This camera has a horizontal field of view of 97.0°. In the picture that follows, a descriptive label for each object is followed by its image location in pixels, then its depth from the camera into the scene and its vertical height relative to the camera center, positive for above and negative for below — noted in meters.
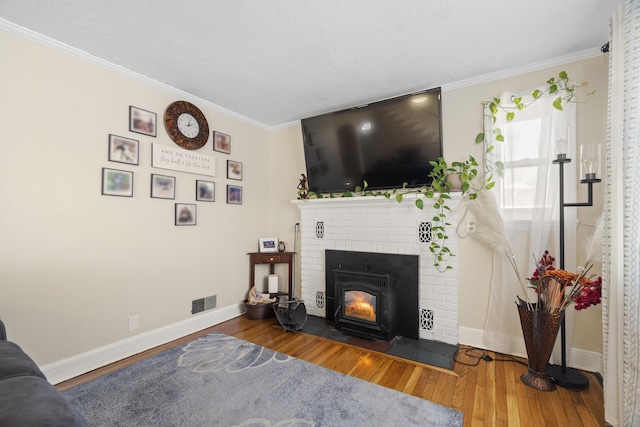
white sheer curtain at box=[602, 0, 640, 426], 1.35 -0.06
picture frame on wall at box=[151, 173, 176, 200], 2.51 +0.24
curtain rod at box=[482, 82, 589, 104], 2.10 +0.98
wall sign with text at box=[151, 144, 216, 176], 2.52 +0.50
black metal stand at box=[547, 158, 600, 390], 1.85 -1.03
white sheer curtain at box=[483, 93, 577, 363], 2.12 +0.12
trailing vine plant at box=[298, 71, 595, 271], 2.17 +0.37
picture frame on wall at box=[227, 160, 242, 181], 3.18 +0.49
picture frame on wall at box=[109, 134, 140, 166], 2.24 +0.51
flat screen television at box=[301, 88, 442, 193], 2.47 +0.67
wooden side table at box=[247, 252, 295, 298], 3.34 -0.54
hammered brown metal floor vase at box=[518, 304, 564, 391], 1.86 -0.85
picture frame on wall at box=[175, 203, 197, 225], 2.70 -0.01
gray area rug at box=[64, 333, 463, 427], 1.59 -1.16
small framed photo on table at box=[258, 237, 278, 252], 3.46 -0.38
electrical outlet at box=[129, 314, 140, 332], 2.34 -0.92
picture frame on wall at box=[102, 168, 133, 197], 2.20 +0.24
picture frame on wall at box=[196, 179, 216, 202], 2.86 +0.23
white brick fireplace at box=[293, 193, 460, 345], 2.53 -0.27
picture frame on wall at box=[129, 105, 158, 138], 2.37 +0.78
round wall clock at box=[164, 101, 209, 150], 2.62 +0.85
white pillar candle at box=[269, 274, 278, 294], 3.40 -0.85
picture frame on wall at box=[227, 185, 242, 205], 3.18 +0.21
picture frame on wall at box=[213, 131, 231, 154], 3.04 +0.78
